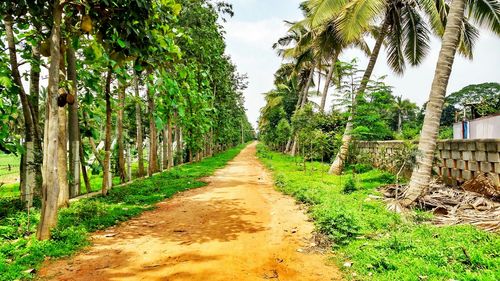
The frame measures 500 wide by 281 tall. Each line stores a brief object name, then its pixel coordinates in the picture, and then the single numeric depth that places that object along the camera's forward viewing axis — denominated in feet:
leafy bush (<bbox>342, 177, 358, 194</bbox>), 33.60
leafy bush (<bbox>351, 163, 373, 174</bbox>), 49.96
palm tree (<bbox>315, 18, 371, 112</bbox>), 48.24
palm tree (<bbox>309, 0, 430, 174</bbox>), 36.63
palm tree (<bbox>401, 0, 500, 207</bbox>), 25.49
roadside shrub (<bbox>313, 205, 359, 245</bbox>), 18.43
